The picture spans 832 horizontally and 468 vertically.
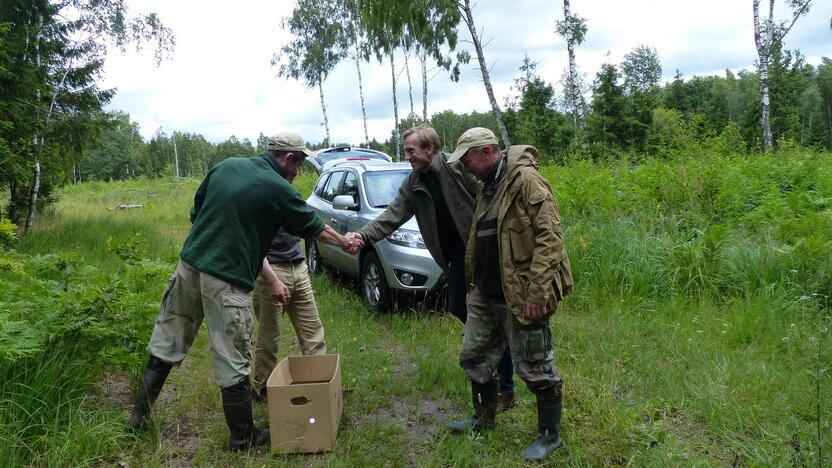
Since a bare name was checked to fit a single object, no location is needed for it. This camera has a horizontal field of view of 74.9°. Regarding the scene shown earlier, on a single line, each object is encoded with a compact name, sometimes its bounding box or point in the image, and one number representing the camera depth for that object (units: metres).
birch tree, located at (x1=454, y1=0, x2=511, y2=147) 16.59
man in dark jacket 3.69
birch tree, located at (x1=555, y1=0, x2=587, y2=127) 16.98
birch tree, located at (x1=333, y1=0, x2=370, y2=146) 30.81
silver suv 5.79
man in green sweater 3.10
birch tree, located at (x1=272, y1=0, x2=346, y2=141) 31.52
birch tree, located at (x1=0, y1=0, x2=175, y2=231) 7.83
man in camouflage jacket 2.92
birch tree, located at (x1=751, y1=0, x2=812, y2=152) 16.75
